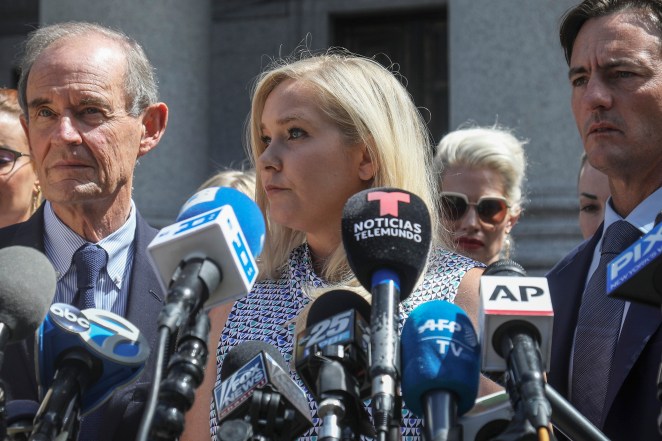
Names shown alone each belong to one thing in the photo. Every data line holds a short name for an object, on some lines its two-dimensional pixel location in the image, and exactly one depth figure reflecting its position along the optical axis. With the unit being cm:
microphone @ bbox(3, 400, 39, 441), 227
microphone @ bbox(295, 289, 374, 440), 207
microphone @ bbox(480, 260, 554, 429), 205
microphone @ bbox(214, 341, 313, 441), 217
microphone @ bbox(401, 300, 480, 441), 213
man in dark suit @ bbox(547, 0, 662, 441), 288
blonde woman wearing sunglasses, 489
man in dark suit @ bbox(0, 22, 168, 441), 362
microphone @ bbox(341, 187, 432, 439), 207
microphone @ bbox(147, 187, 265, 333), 213
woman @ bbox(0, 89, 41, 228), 470
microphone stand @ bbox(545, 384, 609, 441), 215
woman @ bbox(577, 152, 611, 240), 489
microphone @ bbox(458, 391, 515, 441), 217
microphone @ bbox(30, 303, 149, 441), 229
